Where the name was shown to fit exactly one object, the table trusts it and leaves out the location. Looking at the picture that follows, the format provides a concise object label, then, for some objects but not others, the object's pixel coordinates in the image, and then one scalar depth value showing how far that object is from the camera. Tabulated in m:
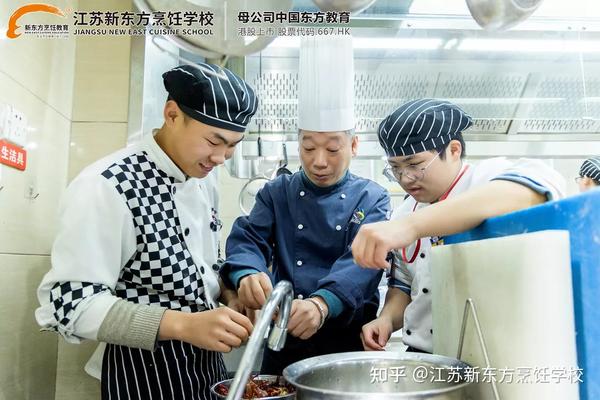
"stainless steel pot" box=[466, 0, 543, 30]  1.29
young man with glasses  1.39
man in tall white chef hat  1.50
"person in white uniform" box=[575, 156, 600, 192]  2.72
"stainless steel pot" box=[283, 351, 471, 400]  0.78
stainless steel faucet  0.63
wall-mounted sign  1.29
